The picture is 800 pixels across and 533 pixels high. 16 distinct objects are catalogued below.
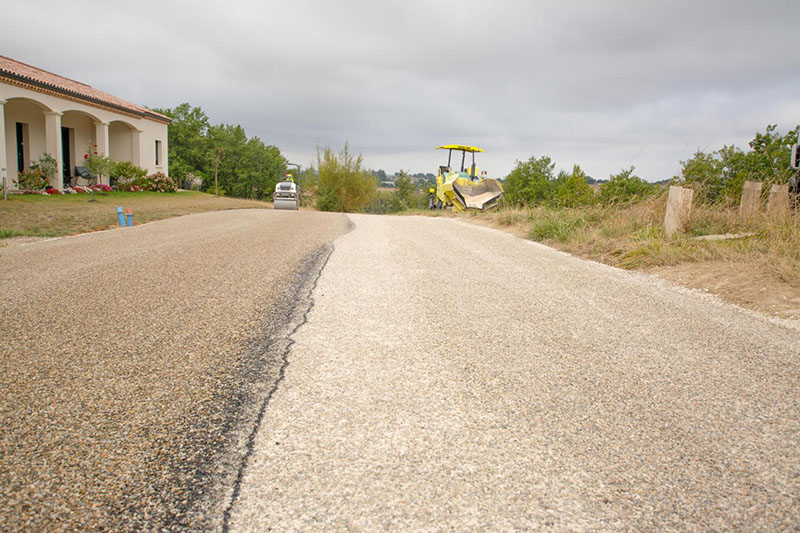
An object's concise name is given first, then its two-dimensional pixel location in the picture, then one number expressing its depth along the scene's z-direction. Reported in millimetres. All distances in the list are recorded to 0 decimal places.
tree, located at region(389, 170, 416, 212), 53294
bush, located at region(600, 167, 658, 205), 9664
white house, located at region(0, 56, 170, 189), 16859
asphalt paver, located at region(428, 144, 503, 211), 20031
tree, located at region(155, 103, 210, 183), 40156
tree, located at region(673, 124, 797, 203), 8672
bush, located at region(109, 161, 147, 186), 22344
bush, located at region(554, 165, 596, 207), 12288
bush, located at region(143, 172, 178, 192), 24031
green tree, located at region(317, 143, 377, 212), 29625
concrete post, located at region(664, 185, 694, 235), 7105
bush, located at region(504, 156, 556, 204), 39312
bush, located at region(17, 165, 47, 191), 16578
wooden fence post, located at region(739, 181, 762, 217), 7133
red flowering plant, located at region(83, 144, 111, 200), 17531
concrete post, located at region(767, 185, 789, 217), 6485
